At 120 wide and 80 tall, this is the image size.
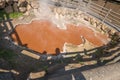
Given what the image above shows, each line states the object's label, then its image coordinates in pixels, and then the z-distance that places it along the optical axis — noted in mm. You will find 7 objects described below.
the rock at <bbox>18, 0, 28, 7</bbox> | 5753
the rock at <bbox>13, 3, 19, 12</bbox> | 5661
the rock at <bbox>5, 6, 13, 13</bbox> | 5594
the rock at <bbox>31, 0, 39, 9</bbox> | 5817
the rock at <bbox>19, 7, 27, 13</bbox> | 5711
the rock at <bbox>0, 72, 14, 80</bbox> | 3076
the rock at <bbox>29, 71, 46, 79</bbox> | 3296
